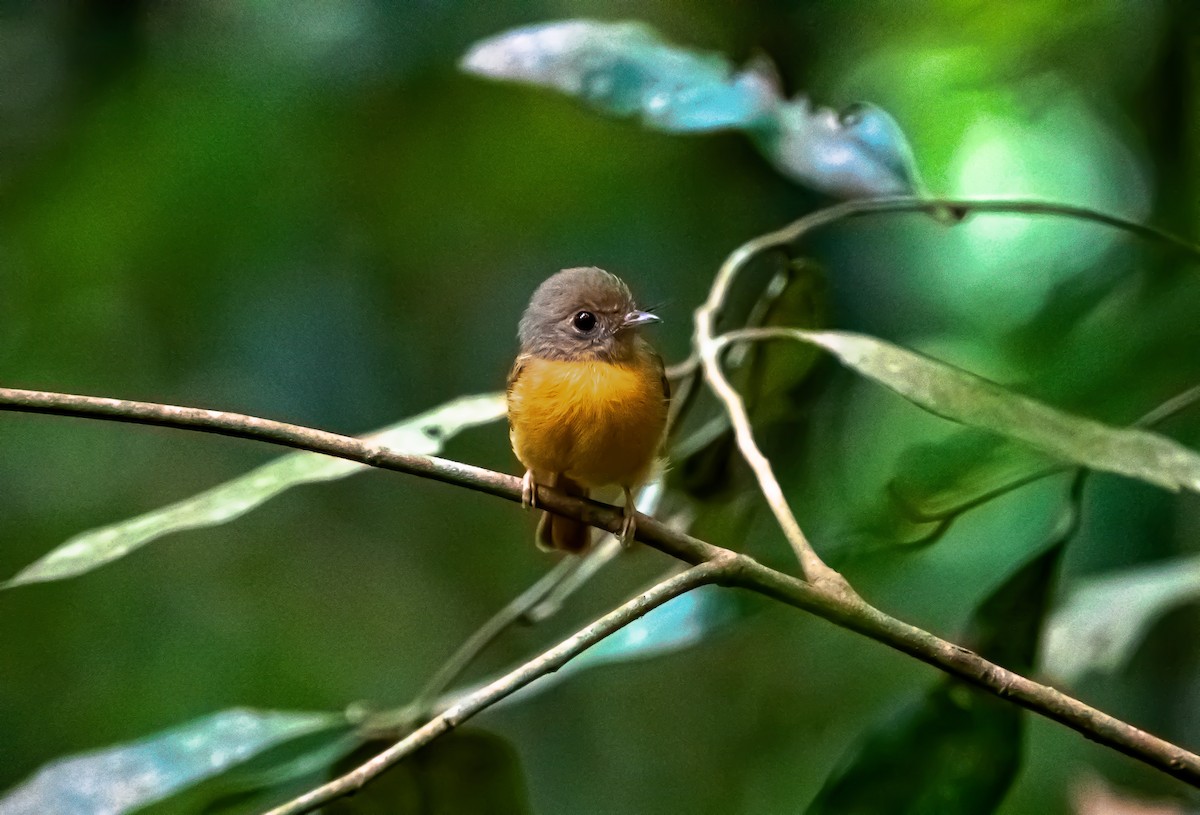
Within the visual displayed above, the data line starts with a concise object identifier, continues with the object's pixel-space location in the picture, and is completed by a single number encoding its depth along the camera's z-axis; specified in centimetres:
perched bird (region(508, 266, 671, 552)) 476
